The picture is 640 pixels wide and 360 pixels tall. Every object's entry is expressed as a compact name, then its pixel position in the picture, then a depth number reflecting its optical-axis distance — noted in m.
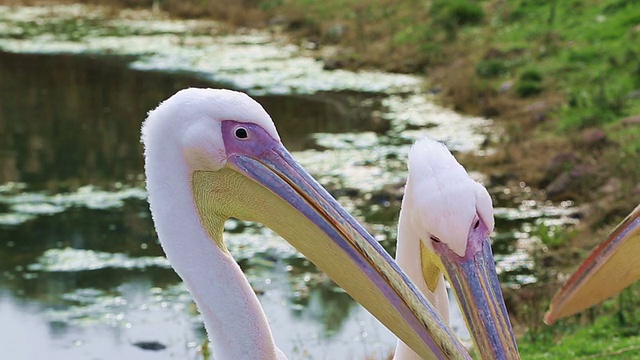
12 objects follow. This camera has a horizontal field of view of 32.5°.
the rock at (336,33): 19.19
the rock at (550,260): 8.52
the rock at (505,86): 13.92
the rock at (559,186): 10.20
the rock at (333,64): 17.34
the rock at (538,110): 12.40
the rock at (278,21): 21.28
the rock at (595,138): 10.73
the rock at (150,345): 7.56
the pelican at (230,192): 3.10
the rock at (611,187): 9.27
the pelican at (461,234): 3.63
